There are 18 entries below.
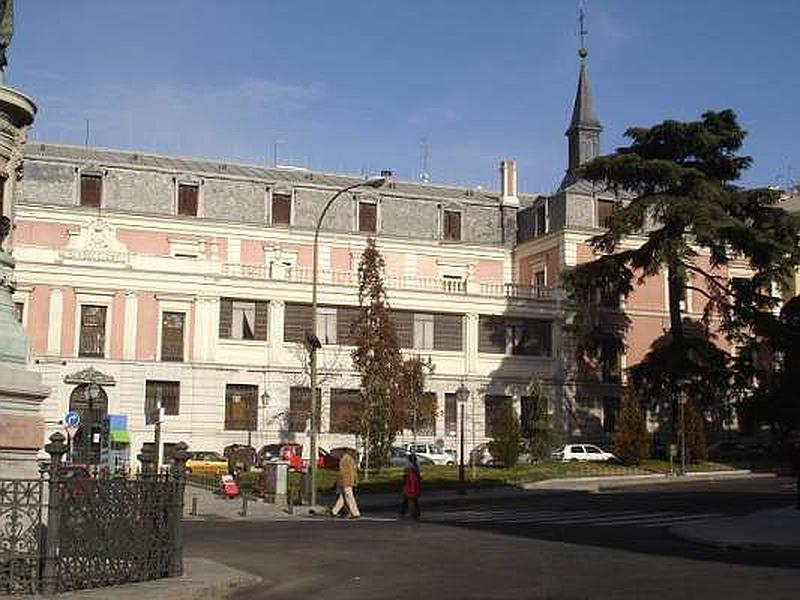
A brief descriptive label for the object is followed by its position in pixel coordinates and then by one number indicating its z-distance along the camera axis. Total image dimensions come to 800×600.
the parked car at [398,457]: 48.51
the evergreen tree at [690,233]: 46.47
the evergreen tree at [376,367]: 45.25
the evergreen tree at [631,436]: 47.41
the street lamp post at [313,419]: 31.47
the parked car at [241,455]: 49.59
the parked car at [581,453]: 51.56
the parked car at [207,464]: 48.62
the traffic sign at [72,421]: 37.47
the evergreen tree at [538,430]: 49.50
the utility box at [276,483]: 34.03
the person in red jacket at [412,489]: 26.64
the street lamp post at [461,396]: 38.70
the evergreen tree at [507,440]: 45.50
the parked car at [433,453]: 52.50
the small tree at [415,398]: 46.44
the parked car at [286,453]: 47.62
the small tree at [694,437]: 47.62
